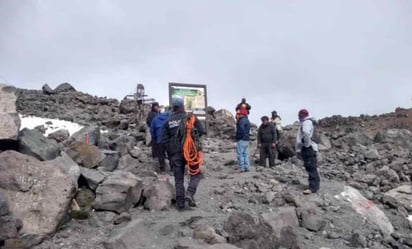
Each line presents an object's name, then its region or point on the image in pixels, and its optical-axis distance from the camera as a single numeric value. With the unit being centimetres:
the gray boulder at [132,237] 770
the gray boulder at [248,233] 823
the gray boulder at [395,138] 2200
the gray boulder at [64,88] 3244
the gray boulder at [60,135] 1692
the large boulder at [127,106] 2669
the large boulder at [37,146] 965
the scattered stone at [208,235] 794
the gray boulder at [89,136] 1452
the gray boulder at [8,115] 937
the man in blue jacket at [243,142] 1419
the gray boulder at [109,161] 1156
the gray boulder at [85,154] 1098
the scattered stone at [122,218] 855
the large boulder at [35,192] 782
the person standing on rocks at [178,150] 937
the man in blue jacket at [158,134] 1327
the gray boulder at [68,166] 870
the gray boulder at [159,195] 939
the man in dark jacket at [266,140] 1512
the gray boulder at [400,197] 1271
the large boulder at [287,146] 1714
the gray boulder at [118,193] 898
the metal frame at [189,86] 1833
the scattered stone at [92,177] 938
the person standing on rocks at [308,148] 1158
